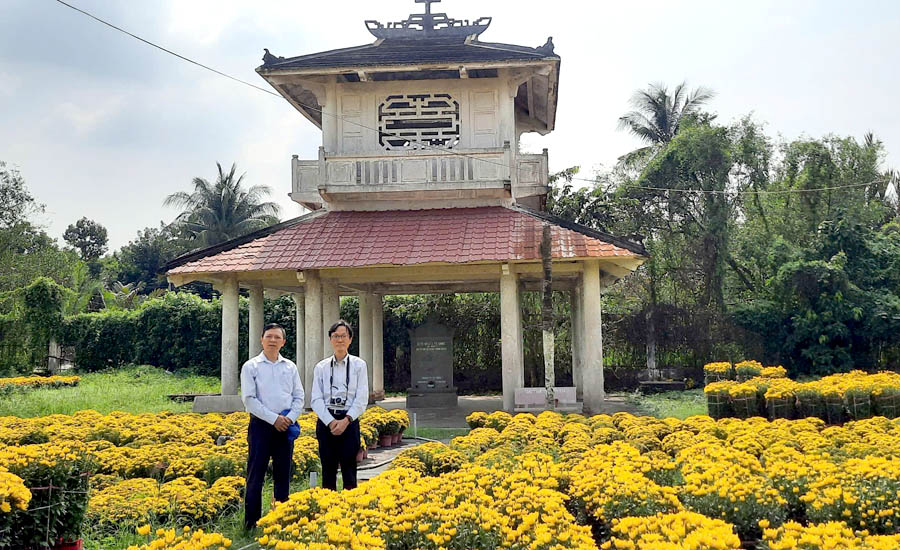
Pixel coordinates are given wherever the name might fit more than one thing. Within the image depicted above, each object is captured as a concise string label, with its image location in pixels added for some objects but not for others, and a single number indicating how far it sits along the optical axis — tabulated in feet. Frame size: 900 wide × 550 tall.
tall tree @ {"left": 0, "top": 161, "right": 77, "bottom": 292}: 97.25
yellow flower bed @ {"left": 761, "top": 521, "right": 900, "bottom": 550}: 11.74
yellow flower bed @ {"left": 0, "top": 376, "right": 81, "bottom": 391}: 57.18
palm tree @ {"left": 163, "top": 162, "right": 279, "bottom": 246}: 124.36
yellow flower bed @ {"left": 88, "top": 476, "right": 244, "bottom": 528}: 18.04
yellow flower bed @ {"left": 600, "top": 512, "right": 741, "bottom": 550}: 11.41
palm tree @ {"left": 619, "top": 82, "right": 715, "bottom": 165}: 99.09
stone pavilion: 40.52
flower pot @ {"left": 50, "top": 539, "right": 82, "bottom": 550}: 15.66
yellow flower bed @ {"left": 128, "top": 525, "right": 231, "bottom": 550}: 11.25
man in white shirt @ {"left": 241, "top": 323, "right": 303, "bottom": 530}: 18.03
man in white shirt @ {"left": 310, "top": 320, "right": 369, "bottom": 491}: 18.92
